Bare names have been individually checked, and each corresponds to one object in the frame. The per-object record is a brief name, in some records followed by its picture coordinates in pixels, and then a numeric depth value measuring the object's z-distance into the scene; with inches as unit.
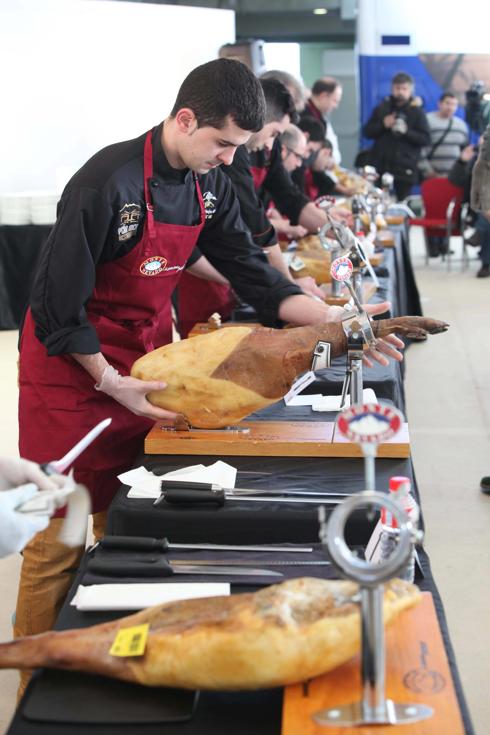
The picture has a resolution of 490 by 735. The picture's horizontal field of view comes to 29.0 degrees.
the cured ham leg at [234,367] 82.6
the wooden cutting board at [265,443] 81.4
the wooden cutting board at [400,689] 45.5
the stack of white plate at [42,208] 260.2
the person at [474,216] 348.5
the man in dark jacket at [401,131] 398.0
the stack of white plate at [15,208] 259.3
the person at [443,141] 424.2
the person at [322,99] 290.2
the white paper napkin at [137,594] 57.4
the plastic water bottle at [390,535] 60.0
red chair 363.3
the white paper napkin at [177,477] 75.2
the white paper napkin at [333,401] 93.3
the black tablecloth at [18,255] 261.1
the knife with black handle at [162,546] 65.4
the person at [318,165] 264.2
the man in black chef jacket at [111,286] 83.6
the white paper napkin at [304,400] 96.8
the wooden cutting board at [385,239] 208.7
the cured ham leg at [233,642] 47.9
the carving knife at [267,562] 63.0
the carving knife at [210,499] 71.9
